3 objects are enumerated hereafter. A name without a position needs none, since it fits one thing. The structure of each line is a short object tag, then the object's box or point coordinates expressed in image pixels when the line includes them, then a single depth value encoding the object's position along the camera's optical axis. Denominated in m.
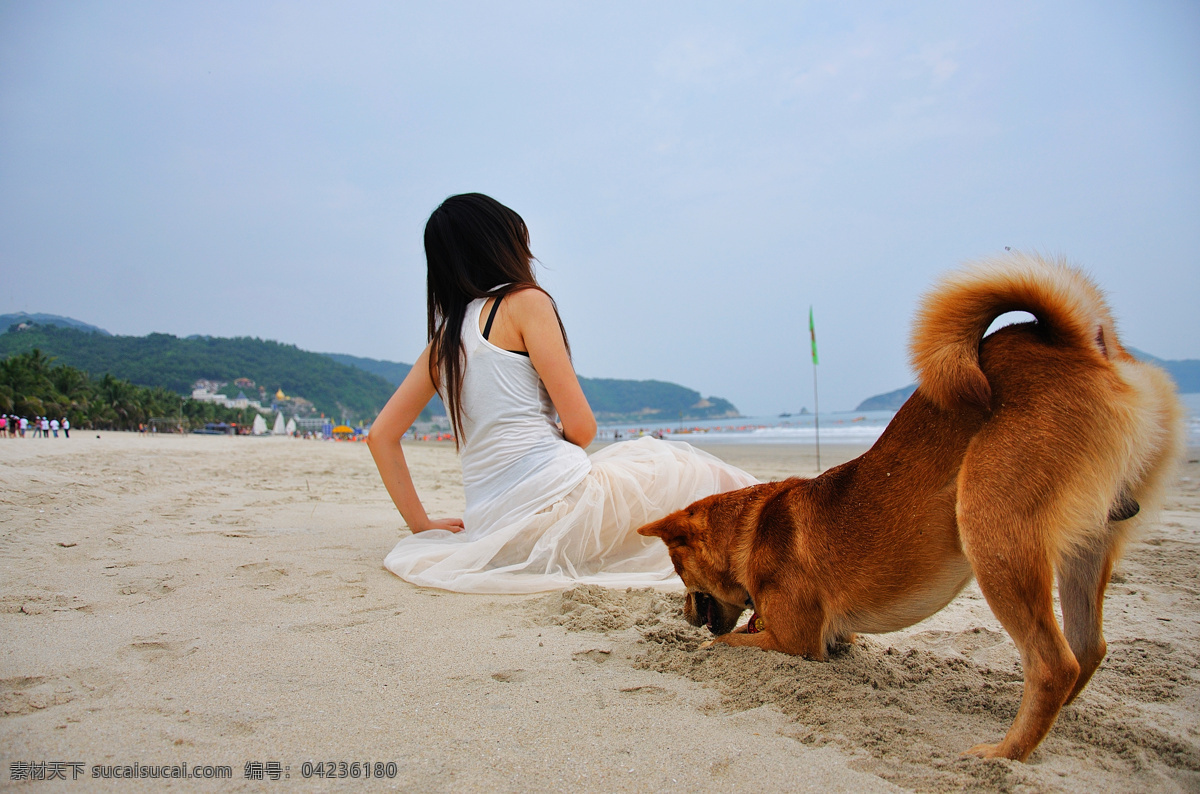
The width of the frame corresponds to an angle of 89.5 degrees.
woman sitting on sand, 3.55
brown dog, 1.59
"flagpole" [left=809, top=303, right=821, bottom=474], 13.34
